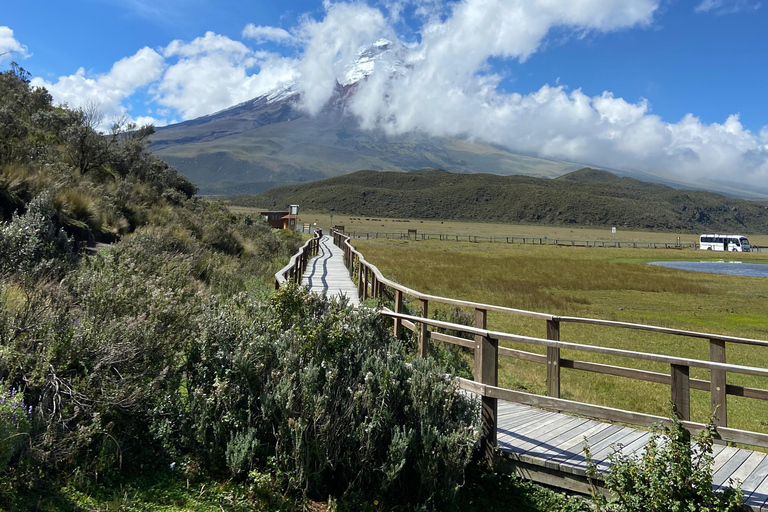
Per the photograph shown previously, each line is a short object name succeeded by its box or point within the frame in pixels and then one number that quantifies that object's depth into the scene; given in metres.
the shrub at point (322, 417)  3.63
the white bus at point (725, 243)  73.38
